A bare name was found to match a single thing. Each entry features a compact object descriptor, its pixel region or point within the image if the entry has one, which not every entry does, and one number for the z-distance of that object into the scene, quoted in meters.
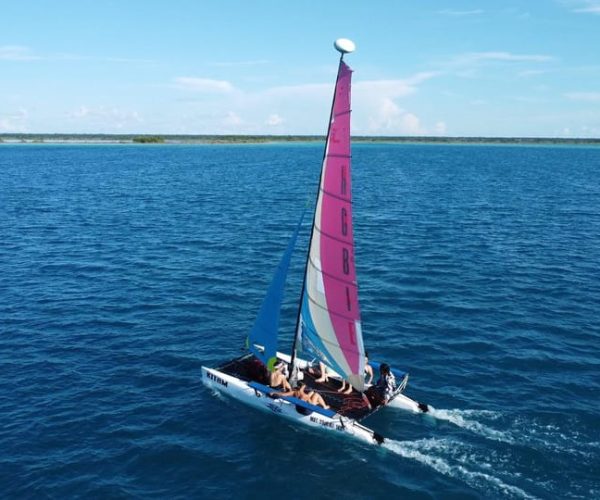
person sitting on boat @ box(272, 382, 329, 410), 24.58
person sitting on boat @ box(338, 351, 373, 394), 26.17
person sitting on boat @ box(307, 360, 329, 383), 27.14
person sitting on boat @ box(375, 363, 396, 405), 24.52
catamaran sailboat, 21.30
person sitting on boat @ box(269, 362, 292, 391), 25.90
